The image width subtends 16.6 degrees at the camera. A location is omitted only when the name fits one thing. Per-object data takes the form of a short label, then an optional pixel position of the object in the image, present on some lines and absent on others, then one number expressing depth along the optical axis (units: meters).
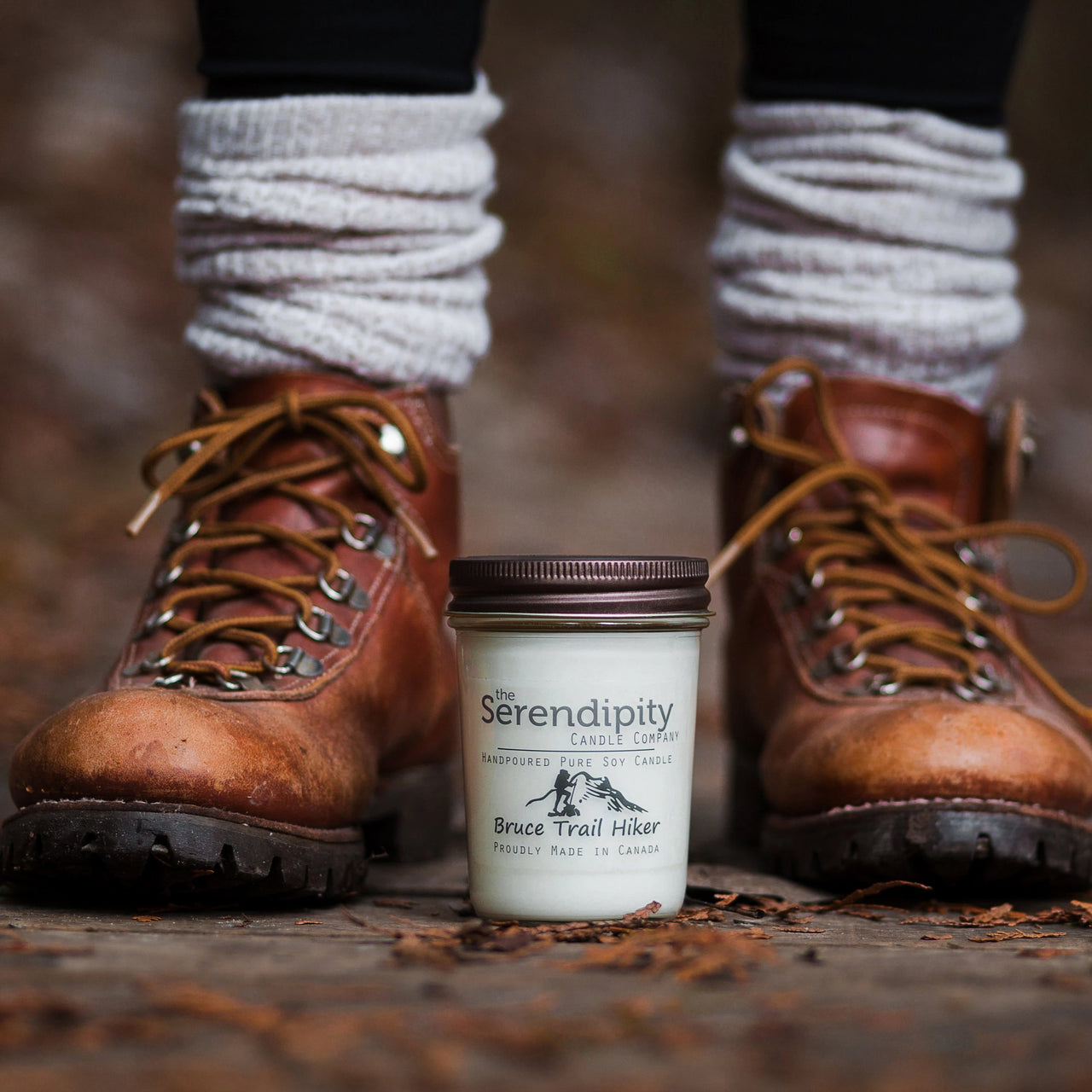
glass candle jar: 0.99
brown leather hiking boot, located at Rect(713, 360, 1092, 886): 1.04
